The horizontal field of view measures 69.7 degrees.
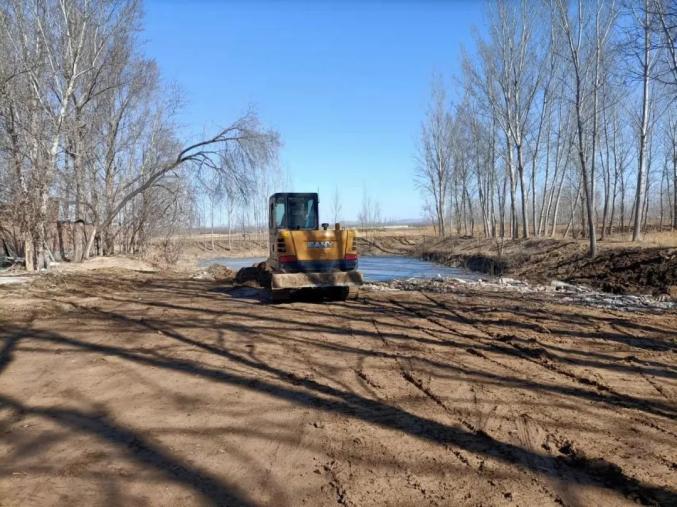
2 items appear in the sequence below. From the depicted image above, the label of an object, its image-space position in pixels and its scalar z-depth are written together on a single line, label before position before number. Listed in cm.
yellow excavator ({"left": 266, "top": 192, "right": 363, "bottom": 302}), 1142
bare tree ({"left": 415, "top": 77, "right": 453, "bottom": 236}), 4219
